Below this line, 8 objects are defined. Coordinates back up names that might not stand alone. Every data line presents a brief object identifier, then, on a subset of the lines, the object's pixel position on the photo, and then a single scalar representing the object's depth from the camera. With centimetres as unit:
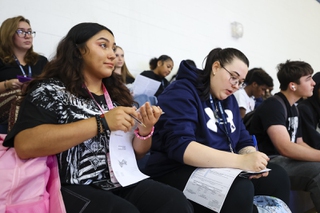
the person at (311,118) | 212
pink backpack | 88
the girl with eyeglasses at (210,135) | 125
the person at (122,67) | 272
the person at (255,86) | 335
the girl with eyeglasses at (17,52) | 202
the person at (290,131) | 182
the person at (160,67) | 333
